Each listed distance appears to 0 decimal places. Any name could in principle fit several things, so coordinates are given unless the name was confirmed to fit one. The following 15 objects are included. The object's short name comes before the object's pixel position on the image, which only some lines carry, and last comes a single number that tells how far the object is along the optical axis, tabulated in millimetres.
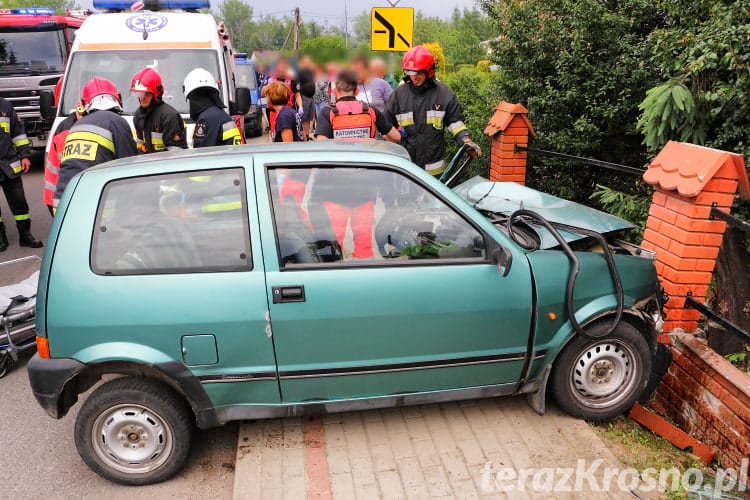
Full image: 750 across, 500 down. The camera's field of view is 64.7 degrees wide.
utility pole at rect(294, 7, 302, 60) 33469
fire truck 11055
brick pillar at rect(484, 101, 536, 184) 6469
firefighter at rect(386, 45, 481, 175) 5902
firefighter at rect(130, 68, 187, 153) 5531
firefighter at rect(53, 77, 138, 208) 4738
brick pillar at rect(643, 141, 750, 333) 3621
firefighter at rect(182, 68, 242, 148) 5277
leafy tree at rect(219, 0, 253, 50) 70938
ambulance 7125
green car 2998
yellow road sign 7660
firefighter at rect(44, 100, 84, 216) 5371
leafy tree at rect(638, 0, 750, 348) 3875
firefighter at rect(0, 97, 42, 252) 6832
